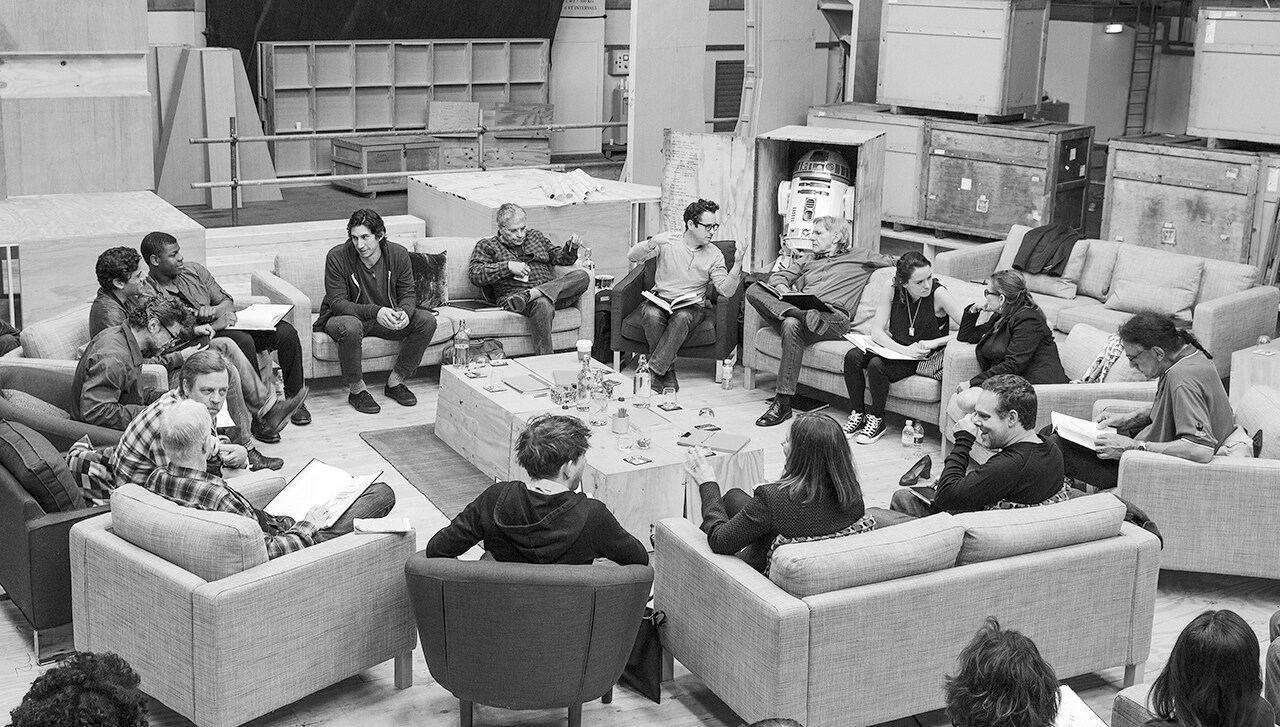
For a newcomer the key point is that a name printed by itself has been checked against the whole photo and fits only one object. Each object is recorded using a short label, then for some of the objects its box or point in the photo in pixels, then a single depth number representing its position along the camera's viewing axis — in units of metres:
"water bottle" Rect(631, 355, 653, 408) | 6.30
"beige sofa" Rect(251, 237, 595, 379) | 7.43
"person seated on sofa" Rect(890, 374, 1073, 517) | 4.52
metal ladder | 12.59
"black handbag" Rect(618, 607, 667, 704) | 4.48
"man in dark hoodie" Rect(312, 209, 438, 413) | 7.38
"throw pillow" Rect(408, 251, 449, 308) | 7.86
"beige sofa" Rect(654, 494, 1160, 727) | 3.97
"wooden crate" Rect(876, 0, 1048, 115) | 10.43
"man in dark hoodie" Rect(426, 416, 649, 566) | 4.00
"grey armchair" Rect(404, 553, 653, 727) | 3.87
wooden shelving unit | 13.01
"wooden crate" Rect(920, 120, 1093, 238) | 10.26
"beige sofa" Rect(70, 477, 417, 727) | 3.93
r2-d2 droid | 9.34
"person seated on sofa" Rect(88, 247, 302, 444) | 6.24
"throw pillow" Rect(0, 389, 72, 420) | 5.45
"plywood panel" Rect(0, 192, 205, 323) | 7.65
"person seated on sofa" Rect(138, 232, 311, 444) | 6.77
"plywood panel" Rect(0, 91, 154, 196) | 9.18
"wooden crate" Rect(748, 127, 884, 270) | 9.38
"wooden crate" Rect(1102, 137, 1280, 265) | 9.15
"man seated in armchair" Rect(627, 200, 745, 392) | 7.66
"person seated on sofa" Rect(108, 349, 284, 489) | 4.55
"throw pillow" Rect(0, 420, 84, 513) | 4.50
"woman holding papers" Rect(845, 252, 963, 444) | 6.97
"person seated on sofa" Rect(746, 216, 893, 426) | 7.36
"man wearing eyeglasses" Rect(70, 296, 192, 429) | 5.52
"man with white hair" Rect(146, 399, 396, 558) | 4.16
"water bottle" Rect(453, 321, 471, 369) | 6.96
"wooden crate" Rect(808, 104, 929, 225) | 11.04
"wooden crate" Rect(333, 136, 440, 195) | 12.67
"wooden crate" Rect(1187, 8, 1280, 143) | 9.14
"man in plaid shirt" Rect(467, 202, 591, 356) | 7.81
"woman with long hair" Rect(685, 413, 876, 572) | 4.09
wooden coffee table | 5.51
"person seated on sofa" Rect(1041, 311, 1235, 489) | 5.19
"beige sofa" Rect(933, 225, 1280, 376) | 7.65
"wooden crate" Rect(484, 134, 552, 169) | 13.27
